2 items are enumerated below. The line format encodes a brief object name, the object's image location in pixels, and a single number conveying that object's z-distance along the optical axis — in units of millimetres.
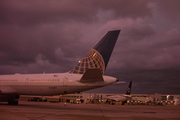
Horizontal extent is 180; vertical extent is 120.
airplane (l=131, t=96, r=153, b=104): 61250
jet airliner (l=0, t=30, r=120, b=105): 20484
